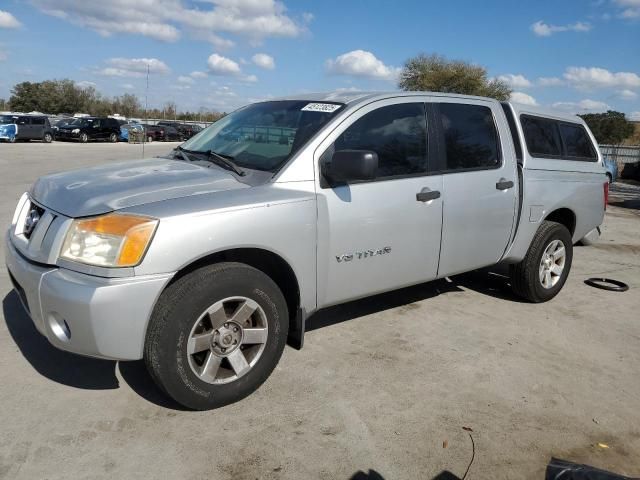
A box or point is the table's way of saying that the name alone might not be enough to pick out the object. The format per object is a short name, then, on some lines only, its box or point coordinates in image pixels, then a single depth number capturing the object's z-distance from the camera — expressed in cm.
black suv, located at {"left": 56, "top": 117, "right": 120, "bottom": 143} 3309
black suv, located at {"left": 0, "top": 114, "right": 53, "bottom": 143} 2909
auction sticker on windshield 363
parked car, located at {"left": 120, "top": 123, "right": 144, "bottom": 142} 3529
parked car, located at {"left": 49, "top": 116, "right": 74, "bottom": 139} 3291
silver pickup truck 269
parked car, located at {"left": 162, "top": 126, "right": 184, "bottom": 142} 4388
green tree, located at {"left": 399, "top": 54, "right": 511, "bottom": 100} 3450
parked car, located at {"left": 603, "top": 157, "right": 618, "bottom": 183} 1609
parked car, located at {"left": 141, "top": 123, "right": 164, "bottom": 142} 4156
